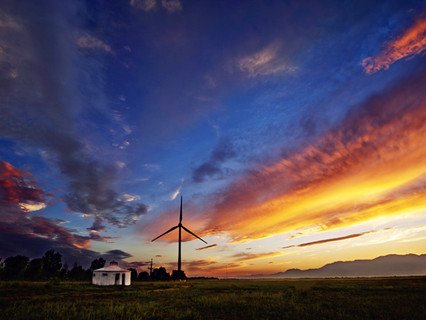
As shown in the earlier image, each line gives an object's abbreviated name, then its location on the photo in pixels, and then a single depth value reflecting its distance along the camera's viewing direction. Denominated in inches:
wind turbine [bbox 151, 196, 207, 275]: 3769.7
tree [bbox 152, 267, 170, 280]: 6144.2
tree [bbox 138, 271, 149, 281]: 6081.7
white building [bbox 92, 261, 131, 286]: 2755.9
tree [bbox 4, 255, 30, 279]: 3873.0
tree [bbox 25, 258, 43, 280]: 4094.5
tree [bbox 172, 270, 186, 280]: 5825.3
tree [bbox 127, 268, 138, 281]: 5840.6
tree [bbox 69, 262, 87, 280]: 4574.3
